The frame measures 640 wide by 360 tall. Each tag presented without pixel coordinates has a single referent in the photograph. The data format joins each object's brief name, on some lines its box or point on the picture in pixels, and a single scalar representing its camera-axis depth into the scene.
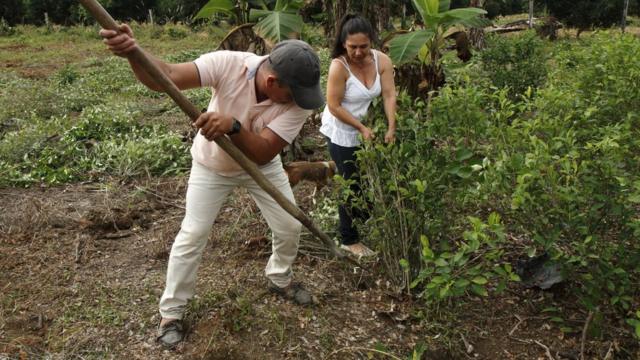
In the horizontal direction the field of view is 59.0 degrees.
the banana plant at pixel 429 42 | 3.99
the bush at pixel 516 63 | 6.63
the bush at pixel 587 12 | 17.62
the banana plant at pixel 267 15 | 4.60
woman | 3.41
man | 2.52
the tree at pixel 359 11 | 5.04
